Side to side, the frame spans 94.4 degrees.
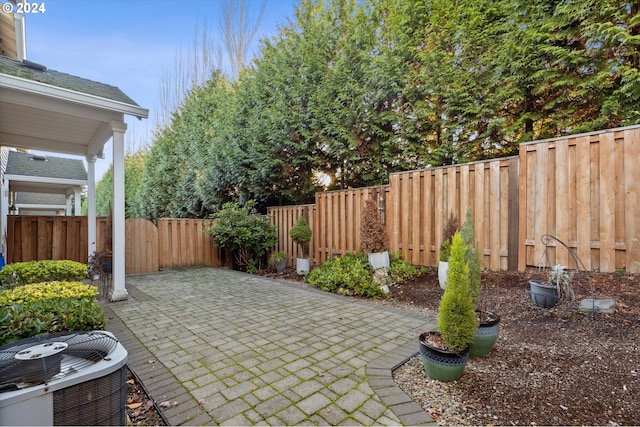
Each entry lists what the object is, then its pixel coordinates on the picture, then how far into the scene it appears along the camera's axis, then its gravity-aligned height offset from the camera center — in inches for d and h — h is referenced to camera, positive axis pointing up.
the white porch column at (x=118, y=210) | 187.6 +5.0
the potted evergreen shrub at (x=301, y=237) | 297.9 -21.0
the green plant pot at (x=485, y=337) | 104.7 -43.6
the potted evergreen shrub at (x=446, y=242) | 194.9 -18.3
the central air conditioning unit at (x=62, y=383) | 53.4 -31.5
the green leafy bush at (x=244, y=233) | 319.0 -17.9
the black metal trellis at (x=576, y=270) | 133.0 -31.7
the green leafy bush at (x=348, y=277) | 202.8 -46.1
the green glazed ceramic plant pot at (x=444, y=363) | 89.7 -45.2
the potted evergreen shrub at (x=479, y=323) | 102.7 -38.5
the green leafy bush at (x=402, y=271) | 221.9 -42.7
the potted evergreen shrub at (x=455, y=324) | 89.9 -33.4
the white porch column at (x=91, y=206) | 260.8 +10.8
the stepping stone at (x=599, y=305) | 130.3 -41.2
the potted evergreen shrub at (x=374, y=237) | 226.4 -16.8
